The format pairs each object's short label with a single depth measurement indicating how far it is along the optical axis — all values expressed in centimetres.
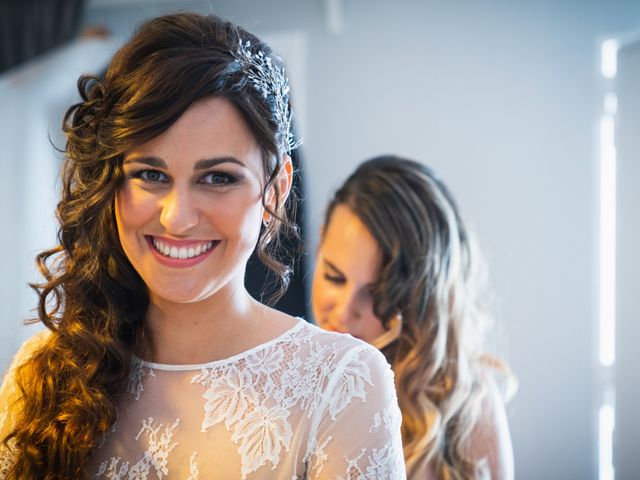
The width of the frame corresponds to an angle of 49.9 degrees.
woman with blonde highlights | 178
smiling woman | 113
